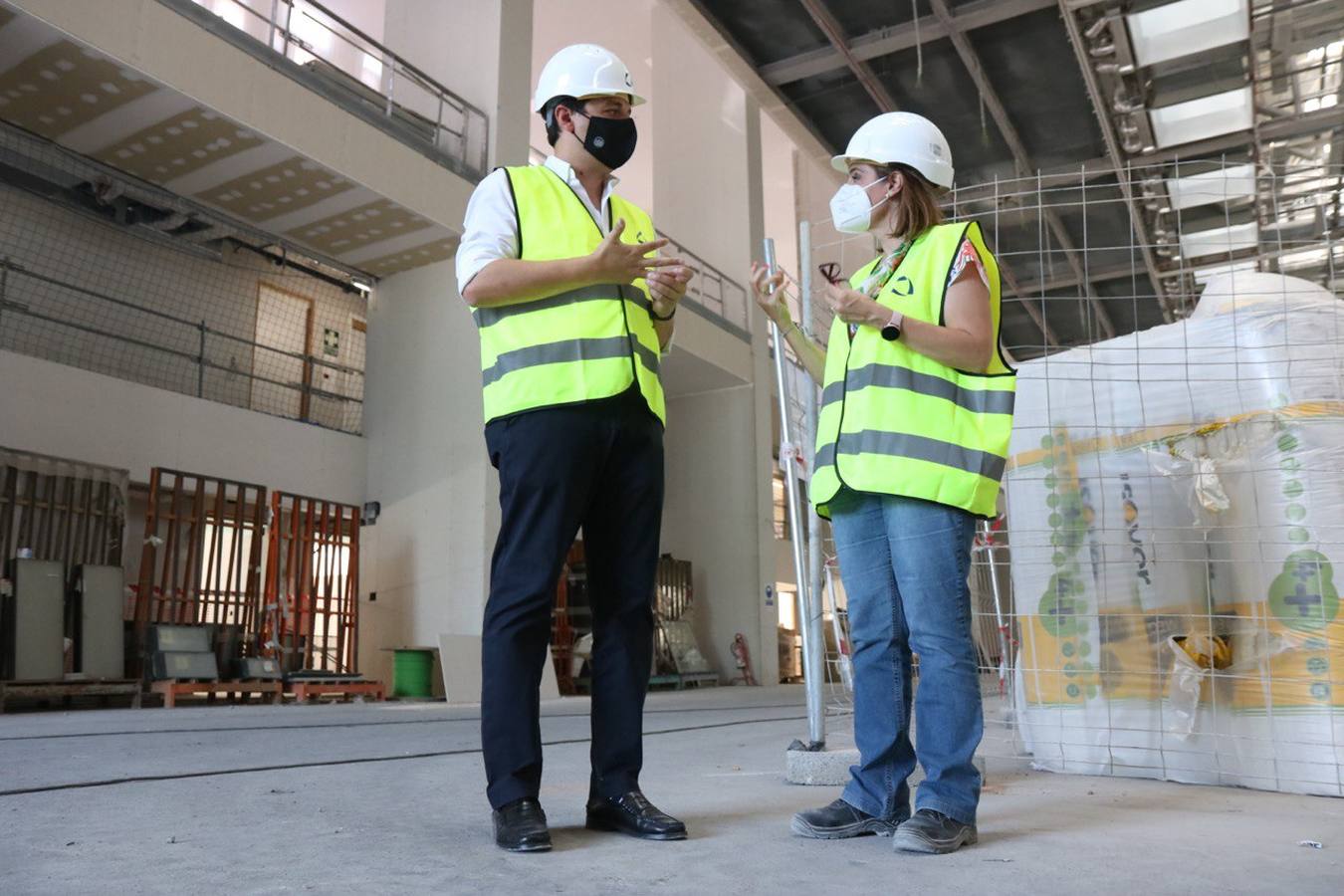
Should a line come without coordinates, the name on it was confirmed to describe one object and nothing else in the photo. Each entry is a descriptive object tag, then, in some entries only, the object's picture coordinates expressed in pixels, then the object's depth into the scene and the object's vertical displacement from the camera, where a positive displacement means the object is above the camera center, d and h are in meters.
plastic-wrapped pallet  2.79 +0.22
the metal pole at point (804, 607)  2.91 +0.05
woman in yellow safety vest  1.93 +0.30
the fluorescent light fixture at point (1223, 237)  11.99 +4.46
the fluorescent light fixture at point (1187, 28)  8.70 +5.02
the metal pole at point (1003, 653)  3.07 -0.12
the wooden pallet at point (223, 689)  7.56 -0.40
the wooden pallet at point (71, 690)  6.93 -0.35
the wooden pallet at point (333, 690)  8.28 -0.45
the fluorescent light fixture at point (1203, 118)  10.14 +4.99
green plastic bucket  9.10 -0.36
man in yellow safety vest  1.89 +0.39
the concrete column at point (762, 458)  13.51 +2.20
